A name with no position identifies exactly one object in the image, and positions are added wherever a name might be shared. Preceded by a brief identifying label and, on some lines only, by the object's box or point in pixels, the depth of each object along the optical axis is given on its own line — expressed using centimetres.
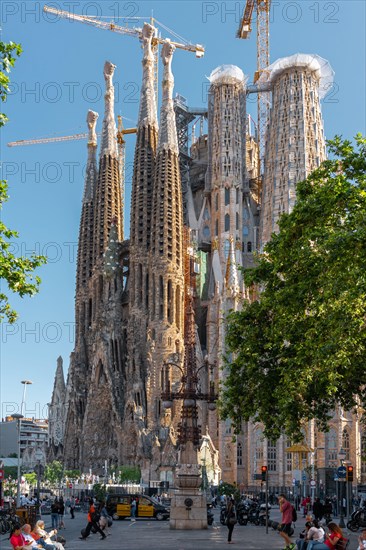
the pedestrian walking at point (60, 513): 3641
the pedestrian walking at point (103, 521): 3277
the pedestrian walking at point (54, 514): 3572
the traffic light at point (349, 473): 3340
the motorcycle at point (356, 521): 3497
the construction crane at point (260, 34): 11544
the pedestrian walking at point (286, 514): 2473
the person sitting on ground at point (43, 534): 2098
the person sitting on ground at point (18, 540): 1891
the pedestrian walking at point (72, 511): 4967
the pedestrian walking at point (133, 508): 4703
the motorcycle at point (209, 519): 4009
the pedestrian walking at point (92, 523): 3152
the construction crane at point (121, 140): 13400
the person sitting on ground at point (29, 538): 1922
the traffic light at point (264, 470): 3789
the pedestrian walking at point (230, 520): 2935
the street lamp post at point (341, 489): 3456
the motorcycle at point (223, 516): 3923
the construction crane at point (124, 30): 12012
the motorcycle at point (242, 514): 4209
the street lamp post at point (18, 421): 4055
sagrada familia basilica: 8744
